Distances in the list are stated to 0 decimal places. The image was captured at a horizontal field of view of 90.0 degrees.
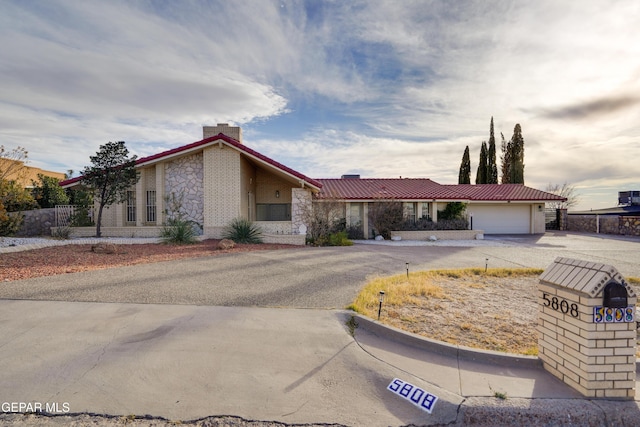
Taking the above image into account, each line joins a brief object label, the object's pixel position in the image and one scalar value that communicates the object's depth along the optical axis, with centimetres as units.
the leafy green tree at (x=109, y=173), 1526
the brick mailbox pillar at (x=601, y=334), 335
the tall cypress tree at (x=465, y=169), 3878
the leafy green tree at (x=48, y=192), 2025
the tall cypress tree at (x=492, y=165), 3656
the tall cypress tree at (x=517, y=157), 3519
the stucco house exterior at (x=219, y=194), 1641
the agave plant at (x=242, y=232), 1531
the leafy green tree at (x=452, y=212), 2175
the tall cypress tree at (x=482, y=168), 3738
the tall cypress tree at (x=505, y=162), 3669
